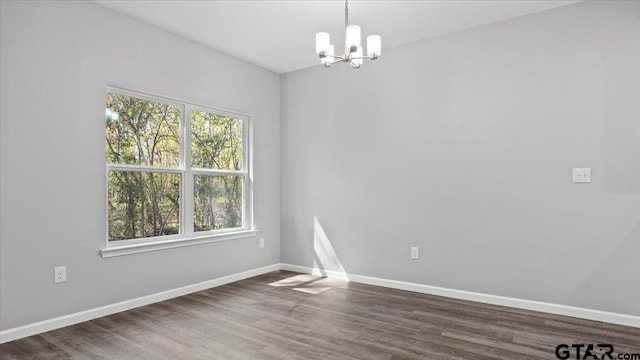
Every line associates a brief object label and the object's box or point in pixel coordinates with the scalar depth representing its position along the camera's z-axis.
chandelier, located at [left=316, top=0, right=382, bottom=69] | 2.65
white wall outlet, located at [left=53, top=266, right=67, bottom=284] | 2.92
